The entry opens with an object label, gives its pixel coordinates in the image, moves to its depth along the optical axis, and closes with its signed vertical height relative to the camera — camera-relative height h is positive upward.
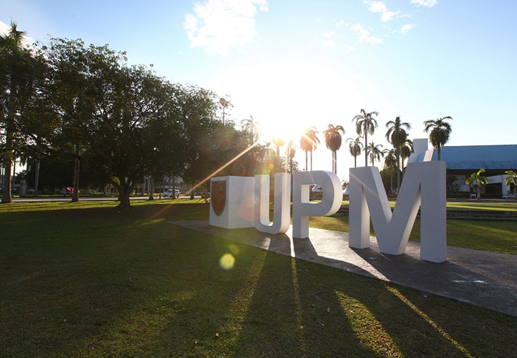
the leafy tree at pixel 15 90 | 17.97 +6.20
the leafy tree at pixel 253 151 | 26.56 +3.55
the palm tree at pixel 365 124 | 46.53 +10.51
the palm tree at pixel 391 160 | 68.51 +7.56
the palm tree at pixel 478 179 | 45.81 +2.11
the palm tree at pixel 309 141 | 52.38 +8.70
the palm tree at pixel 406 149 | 55.00 +7.94
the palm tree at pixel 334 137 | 51.81 +9.31
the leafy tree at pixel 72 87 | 18.56 +6.20
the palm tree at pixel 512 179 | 43.04 +2.09
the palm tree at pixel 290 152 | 51.95 +6.72
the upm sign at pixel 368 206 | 7.02 -0.45
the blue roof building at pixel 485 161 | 61.66 +6.71
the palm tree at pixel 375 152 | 70.75 +9.41
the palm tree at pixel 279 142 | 47.58 +7.77
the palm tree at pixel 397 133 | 47.69 +9.41
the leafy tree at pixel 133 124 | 19.42 +4.34
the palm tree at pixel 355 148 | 61.72 +9.03
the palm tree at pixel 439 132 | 43.25 +8.79
